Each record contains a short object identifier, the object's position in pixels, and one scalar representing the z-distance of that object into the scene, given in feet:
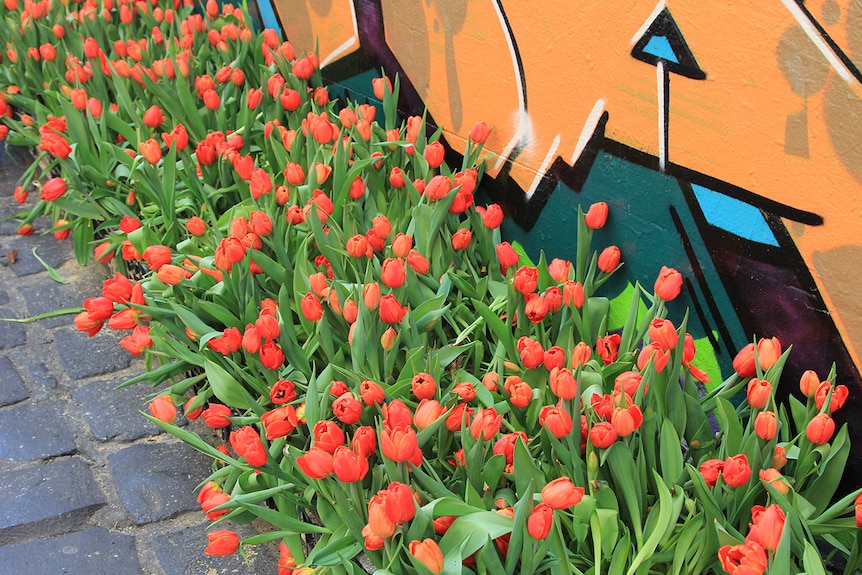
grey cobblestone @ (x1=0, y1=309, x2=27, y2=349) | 10.21
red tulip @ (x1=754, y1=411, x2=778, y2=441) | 4.75
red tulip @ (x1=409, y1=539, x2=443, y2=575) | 4.19
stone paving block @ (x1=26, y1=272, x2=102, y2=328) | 10.80
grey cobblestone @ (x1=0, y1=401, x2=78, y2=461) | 8.43
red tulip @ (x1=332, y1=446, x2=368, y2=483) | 4.41
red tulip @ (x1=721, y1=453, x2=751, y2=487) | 4.63
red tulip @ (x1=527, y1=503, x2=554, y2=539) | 4.20
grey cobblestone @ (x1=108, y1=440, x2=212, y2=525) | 7.76
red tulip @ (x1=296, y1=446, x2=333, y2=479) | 4.56
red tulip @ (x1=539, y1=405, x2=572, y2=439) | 4.79
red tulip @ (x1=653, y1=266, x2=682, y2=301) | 5.81
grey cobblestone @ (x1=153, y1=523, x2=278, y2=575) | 7.06
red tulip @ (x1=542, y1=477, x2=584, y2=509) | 4.39
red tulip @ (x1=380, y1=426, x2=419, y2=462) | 4.45
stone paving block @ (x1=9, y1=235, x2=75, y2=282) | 11.81
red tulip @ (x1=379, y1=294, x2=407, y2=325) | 5.88
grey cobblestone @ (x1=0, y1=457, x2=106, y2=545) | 7.52
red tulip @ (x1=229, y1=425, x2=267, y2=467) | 5.11
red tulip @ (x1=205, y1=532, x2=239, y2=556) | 5.31
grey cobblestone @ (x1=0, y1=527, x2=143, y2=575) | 7.09
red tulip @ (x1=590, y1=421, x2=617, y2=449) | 4.72
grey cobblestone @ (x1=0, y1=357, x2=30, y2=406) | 9.18
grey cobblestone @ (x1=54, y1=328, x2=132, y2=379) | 9.74
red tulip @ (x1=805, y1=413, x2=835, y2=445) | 4.89
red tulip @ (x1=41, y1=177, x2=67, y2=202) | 8.77
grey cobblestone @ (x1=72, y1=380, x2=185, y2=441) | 8.73
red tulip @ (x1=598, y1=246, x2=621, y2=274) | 6.89
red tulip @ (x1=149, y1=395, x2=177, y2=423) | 6.06
